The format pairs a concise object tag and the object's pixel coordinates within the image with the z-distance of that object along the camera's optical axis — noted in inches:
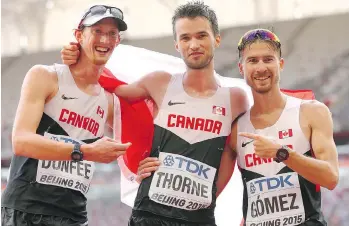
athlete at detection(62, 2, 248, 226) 217.9
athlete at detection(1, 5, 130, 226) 202.4
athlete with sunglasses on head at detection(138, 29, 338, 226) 202.1
